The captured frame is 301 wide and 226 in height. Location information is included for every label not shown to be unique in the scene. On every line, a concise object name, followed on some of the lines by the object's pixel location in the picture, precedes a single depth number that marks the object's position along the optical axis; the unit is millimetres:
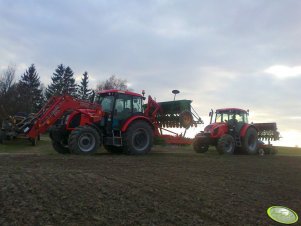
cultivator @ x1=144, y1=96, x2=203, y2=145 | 11098
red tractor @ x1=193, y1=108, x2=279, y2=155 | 12279
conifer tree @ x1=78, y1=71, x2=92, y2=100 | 48031
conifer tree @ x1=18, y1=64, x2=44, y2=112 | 34891
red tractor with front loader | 9490
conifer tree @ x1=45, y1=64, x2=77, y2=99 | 44827
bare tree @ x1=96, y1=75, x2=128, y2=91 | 45621
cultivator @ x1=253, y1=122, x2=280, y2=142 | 15018
